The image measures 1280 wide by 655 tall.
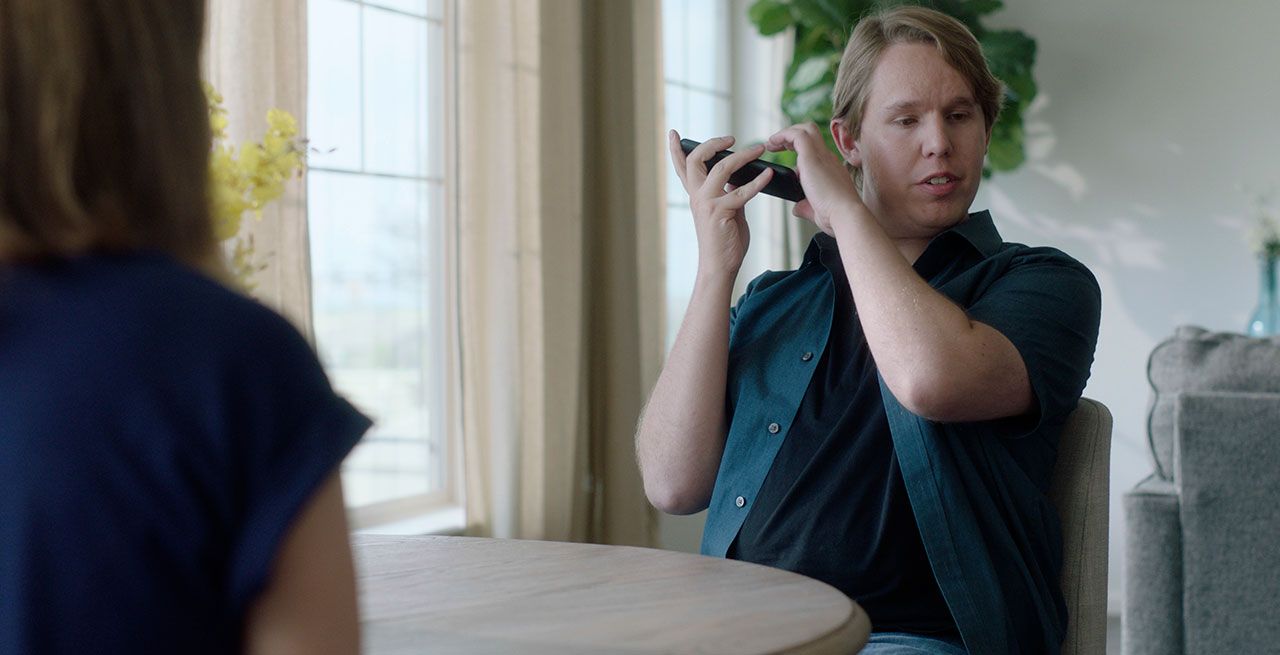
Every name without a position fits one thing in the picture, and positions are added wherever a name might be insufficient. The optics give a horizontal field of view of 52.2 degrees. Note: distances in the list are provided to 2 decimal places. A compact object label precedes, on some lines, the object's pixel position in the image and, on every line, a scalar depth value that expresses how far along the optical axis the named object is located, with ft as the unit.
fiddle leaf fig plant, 15.25
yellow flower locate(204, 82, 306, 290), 3.60
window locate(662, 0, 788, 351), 14.97
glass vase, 16.19
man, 4.80
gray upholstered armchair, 8.38
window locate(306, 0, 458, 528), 9.82
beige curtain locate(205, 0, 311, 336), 7.85
